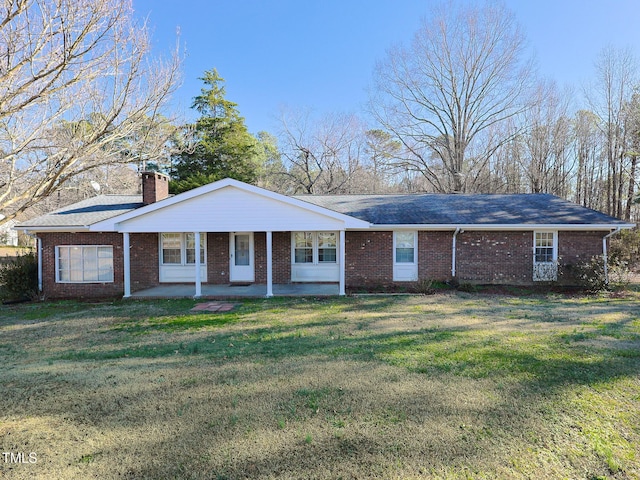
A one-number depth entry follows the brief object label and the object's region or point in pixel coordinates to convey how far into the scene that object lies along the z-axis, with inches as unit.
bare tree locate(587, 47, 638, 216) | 922.7
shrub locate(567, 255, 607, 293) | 460.1
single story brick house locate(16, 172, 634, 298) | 447.8
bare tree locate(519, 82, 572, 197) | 1031.6
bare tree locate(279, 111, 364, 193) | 1203.9
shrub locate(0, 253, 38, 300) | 485.1
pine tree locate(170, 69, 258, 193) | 1104.8
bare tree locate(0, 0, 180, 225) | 185.9
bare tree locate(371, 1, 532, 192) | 1074.7
